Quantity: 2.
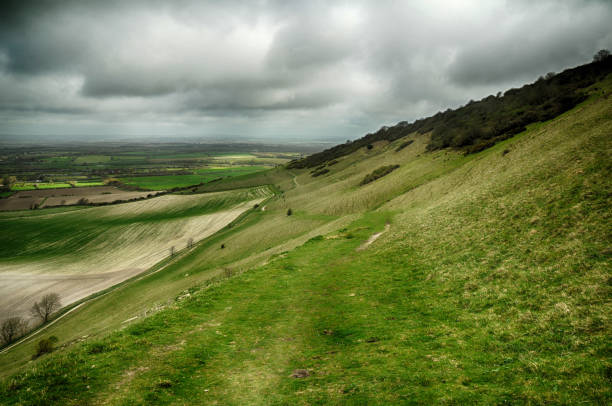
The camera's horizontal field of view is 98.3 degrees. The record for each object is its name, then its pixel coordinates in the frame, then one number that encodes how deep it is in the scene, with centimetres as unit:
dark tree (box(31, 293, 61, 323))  5092
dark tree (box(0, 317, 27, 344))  4431
